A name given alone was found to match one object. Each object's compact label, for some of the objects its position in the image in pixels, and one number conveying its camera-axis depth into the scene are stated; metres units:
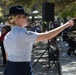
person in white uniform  3.41
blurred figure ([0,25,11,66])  10.34
